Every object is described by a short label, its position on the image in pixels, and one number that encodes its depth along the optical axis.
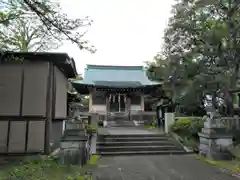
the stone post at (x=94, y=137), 8.42
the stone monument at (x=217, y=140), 7.23
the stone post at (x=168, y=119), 11.09
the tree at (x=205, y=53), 9.41
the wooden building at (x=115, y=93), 20.25
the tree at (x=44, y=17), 4.91
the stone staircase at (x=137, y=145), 8.62
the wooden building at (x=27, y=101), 6.80
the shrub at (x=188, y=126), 9.69
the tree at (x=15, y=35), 5.50
